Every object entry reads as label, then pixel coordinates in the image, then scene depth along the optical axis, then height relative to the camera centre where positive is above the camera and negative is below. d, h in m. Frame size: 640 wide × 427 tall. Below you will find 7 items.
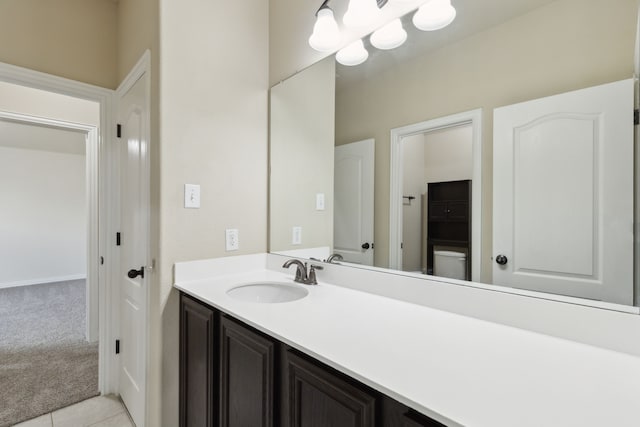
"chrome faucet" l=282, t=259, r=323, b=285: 1.50 -0.31
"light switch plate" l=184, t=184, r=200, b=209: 1.51 +0.08
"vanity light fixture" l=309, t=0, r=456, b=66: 1.20 +0.84
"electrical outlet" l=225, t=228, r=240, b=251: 1.69 -0.16
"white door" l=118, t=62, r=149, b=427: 1.64 -0.18
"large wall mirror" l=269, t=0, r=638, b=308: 0.84 +0.22
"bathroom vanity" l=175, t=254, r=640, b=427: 0.56 -0.36
